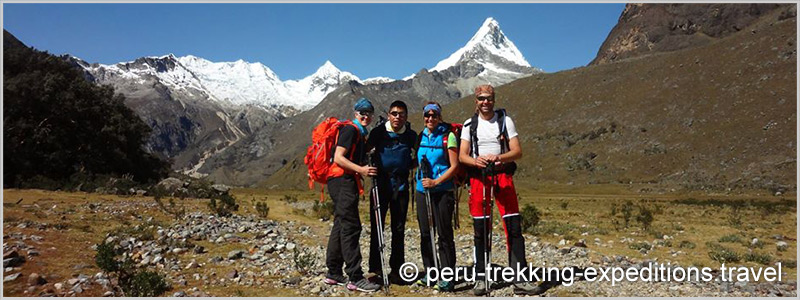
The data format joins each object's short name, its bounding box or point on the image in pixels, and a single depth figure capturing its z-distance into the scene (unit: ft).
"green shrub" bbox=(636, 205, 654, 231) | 57.09
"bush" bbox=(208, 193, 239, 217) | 60.49
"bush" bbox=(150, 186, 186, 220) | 54.69
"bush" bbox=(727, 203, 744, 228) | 64.36
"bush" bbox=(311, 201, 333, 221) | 64.02
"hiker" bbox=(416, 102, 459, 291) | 25.26
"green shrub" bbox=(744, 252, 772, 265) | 35.58
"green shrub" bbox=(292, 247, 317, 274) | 29.84
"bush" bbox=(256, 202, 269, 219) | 66.26
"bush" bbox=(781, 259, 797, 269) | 34.83
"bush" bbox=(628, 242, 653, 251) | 40.67
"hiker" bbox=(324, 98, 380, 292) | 25.40
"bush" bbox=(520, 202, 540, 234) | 52.03
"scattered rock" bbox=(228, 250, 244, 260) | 34.17
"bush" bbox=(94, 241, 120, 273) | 25.21
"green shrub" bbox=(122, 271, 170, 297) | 23.52
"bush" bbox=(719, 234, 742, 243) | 47.03
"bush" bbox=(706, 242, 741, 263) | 35.78
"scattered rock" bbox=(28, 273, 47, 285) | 25.26
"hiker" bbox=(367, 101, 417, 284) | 25.80
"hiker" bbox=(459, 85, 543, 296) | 24.61
